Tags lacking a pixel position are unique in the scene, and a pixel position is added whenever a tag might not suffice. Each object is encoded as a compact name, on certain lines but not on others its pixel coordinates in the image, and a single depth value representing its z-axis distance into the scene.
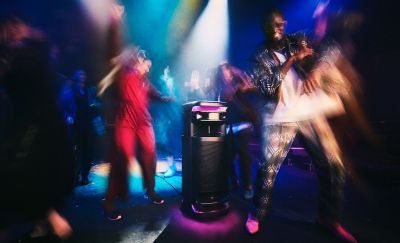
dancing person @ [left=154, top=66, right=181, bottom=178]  5.69
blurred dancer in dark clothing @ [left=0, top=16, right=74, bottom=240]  1.82
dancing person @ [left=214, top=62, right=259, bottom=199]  3.84
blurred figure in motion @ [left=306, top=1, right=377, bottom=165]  2.19
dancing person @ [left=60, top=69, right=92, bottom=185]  4.19
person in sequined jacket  2.20
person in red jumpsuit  2.92
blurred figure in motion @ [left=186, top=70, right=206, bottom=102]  4.96
